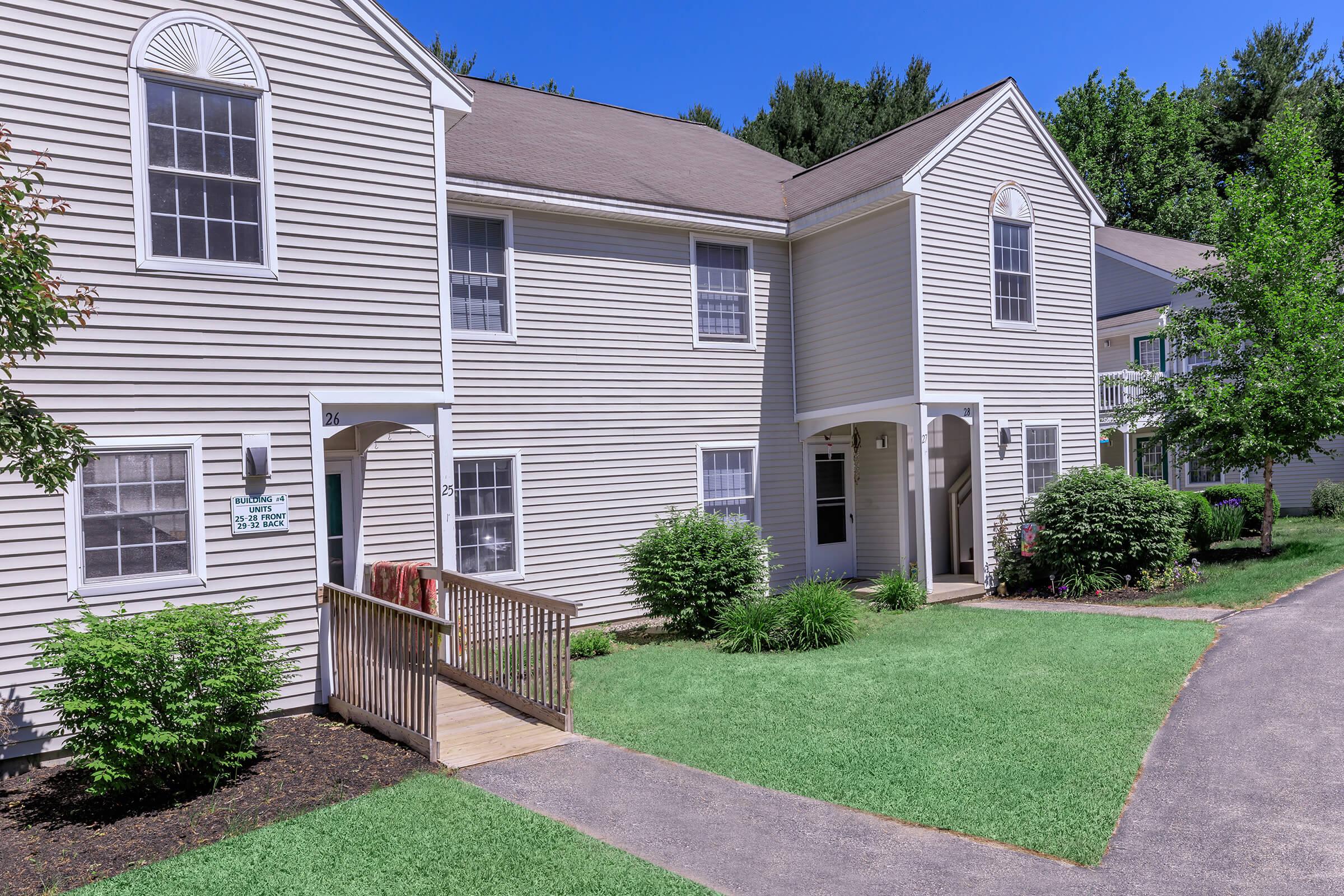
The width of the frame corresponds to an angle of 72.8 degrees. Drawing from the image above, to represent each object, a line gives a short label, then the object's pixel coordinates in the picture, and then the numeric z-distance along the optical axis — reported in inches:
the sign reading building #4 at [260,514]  315.0
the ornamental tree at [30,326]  206.5
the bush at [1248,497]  776.9
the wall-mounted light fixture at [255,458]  316.5
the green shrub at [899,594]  500.7
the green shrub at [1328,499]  806.5
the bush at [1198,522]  668.1
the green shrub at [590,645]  418.9
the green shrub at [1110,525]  522.9
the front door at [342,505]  413.7
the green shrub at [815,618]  412.2
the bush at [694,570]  446.0
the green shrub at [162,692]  235.3
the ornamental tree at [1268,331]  563.8
